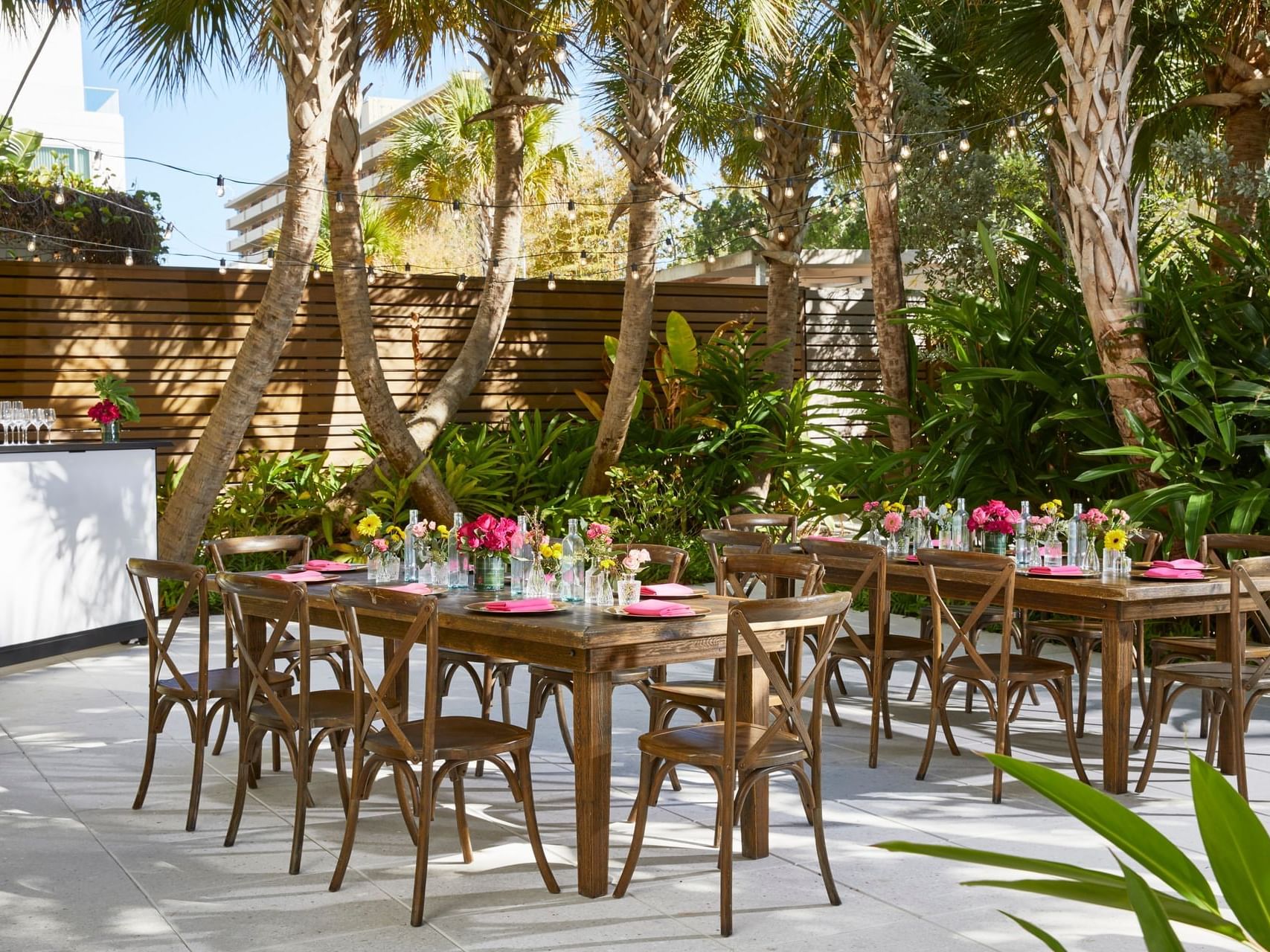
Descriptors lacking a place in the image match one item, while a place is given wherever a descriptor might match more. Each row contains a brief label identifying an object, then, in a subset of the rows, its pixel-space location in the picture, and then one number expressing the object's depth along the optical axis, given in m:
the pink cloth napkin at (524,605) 4.02
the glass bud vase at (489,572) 4.60
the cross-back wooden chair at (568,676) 4.80
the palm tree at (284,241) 7.85
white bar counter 7.05
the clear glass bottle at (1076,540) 5.33
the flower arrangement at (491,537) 4.51
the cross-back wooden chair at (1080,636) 5.66
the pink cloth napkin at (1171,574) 4.96
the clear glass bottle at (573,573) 4.35
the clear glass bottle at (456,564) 4.69
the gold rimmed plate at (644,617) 3.90
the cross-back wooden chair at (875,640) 5.20
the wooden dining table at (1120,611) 4.69
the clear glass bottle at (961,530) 5.90
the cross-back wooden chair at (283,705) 4.02
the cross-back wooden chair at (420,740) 3.62
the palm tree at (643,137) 9.13
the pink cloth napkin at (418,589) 4.49
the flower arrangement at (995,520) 5.60
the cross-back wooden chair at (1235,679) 4.57
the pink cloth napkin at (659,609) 3.94
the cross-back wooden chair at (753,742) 3.56
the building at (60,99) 29.75
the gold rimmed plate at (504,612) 3.99
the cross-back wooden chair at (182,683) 4.40
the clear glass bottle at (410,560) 4.86
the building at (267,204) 57.25
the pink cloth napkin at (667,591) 4.45
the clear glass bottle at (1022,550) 5.44
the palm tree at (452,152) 19.89
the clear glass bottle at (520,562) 4.49
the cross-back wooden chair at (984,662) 4.76
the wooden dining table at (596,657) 3.71
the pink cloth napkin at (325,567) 5.26
